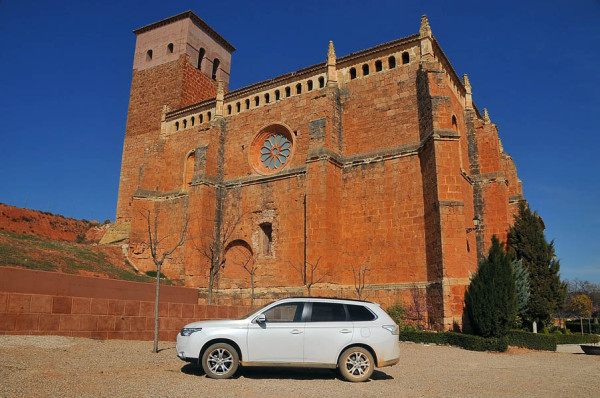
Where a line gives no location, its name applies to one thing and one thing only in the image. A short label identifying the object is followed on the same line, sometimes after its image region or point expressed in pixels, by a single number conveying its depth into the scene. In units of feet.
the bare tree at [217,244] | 76.84
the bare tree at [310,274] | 62.59
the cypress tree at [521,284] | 65.82
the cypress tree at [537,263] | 71.95
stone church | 61.62
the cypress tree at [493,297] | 49.32
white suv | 25.61
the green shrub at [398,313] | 58.96
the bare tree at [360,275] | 64.08
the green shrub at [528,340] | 55.16
